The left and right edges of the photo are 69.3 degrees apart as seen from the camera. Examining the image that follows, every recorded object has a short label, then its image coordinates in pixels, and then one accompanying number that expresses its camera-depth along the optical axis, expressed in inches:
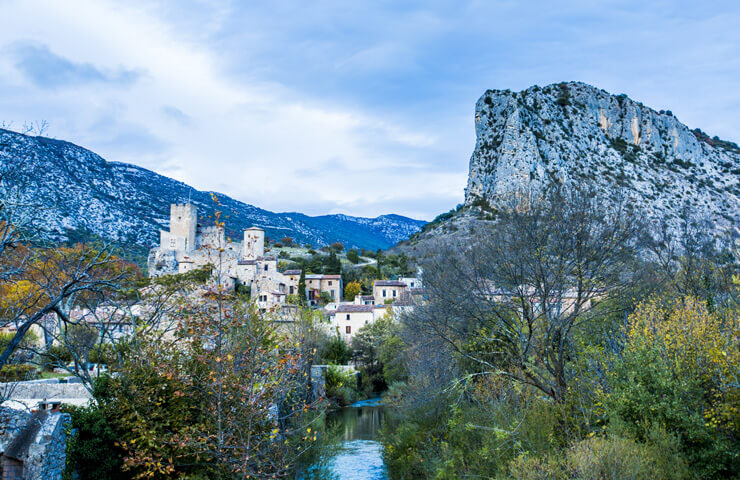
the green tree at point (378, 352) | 1734.7
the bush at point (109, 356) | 652.7
